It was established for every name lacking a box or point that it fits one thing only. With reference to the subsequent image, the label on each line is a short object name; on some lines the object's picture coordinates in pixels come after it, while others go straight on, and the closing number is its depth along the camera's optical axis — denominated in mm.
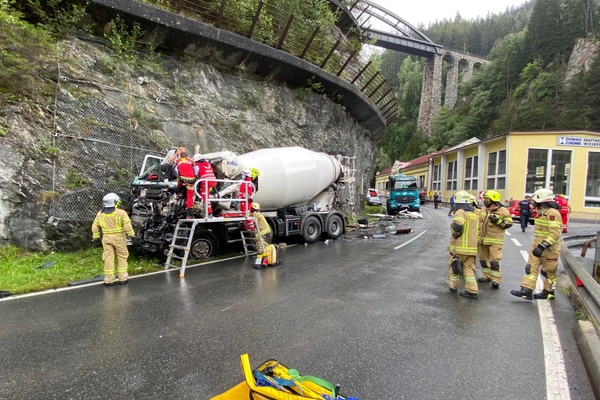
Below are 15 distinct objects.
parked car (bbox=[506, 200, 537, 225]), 20281
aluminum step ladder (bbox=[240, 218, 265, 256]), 8136
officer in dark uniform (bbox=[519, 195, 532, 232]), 14950
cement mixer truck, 7312
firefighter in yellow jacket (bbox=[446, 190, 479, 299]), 5297
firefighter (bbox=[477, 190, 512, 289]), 5781
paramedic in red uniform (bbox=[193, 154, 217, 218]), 7152
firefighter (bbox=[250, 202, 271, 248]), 8005
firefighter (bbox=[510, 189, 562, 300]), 5121
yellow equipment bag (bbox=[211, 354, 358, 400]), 2158
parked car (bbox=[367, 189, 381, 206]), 28703
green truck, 22719
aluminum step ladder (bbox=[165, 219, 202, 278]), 6621
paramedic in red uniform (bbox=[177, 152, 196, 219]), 7012
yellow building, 25750
